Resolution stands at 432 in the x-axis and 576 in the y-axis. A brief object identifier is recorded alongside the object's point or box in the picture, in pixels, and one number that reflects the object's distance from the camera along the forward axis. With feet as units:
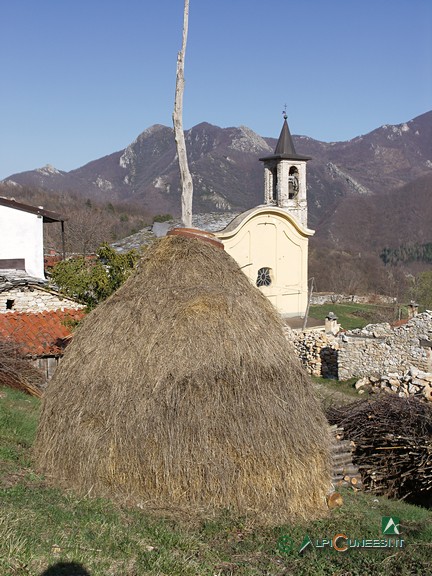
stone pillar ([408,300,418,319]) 86.99
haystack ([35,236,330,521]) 22.40
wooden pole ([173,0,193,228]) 38.01
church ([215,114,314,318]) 88.84
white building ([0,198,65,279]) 66.74
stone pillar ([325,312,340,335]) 81.97
